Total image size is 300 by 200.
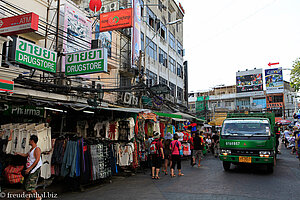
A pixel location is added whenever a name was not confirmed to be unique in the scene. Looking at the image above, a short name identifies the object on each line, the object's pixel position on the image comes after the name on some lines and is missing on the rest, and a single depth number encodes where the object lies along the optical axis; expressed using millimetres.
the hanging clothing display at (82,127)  10586
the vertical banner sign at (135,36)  17422
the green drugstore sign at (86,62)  9219
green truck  9078
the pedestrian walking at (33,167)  5625
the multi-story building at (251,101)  51938
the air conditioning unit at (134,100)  18812
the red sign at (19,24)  6902
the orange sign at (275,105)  51750
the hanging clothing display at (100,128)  10180
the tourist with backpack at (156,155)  9281
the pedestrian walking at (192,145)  12602
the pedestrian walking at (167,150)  10086
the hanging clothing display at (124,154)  9477
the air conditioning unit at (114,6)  18706
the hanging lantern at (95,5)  14195
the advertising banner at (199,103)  40544
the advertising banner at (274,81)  53312
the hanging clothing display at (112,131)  10016
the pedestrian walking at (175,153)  9531
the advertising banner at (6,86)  6664
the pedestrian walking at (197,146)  12047
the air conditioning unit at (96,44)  11727
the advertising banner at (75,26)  12250
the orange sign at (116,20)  13586
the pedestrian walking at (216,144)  17219
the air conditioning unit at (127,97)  17603
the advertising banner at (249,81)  56038
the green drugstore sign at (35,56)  7663
